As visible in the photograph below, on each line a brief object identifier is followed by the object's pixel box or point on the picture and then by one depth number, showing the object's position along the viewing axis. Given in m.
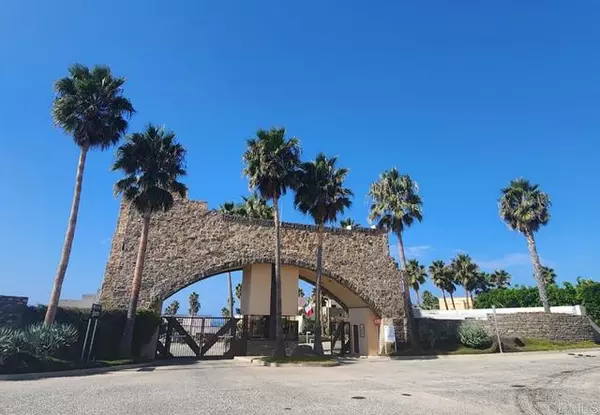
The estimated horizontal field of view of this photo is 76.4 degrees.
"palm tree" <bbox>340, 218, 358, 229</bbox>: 40.09
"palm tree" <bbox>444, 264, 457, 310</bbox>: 60.00
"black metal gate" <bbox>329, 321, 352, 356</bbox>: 32.78
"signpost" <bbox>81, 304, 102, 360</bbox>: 17.84
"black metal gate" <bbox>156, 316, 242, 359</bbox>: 25.48
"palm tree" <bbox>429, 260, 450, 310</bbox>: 59.94
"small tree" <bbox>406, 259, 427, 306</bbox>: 60.17
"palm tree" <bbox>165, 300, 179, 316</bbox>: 93.44
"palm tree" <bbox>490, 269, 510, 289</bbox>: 72.31
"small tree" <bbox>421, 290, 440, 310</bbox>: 86.81
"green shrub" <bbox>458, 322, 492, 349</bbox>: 28.72
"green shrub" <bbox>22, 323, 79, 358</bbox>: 15.69
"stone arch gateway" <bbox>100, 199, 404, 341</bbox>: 24.94
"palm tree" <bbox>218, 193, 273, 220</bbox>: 35.78
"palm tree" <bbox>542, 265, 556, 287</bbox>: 60.51
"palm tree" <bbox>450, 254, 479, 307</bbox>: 59.41
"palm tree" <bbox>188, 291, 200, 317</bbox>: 90.69
